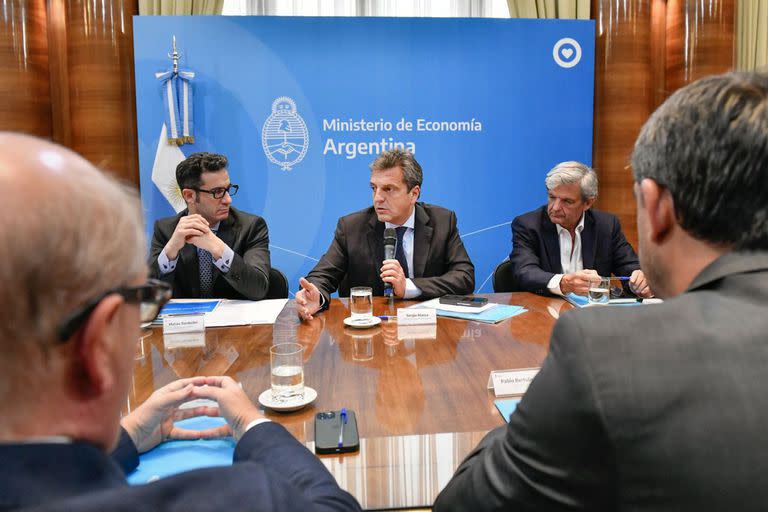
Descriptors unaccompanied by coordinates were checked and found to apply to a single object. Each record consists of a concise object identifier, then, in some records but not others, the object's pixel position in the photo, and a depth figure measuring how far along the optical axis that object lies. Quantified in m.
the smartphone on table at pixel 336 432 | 1.33
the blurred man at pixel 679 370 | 0.77
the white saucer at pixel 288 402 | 1.55
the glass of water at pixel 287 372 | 1.61
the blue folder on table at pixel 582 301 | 2.74
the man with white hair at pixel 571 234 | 3.46
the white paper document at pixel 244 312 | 2.50
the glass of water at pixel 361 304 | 2.46
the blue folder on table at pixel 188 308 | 2.56
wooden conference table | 1.27
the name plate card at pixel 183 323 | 2.31
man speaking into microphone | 3.38
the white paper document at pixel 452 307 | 2.66
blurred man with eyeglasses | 0.56
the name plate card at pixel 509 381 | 1.64
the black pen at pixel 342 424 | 1.35
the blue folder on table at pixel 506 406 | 1.50
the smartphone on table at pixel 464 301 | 2.71
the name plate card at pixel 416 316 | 2.44
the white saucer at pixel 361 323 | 2.41
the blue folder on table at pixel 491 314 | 2.50
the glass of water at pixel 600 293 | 2.60
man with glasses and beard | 2.96
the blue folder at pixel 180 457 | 1.27
